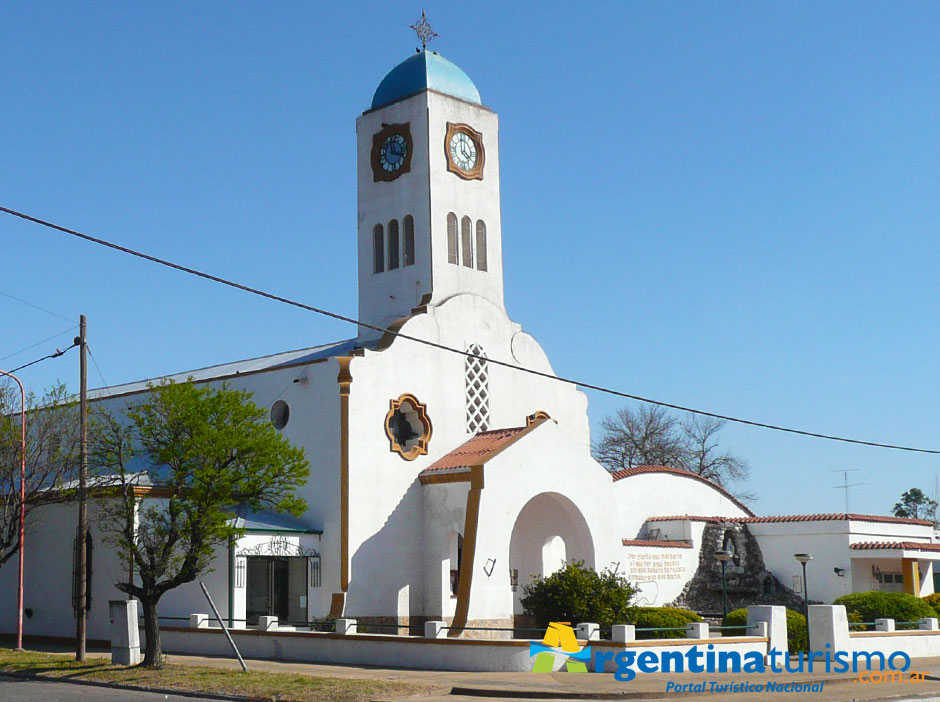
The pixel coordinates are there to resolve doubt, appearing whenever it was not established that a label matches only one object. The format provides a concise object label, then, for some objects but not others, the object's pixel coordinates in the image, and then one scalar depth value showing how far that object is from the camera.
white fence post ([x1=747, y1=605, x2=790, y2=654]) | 26.58
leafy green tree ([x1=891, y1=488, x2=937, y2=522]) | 104.50
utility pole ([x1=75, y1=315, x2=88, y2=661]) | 25.70
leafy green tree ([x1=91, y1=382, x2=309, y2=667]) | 24.56
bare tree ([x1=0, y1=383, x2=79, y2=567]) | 30.50
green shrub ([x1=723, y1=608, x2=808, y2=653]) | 27.83
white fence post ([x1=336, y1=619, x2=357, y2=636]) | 26.98
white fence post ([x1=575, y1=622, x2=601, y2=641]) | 24.48
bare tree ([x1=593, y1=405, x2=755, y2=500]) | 67.62
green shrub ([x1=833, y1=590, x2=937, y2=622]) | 32.53
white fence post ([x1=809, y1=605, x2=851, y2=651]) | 27.41
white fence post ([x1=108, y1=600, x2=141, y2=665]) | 24.78
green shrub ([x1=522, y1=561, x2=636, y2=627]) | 28.67
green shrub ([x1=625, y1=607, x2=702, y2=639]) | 27.20
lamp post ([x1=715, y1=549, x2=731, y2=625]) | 31.70
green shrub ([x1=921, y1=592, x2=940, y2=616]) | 35.15
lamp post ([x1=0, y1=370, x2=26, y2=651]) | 29.09
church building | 31.12
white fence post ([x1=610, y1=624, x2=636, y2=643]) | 23.72
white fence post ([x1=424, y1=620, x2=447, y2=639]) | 25.30
